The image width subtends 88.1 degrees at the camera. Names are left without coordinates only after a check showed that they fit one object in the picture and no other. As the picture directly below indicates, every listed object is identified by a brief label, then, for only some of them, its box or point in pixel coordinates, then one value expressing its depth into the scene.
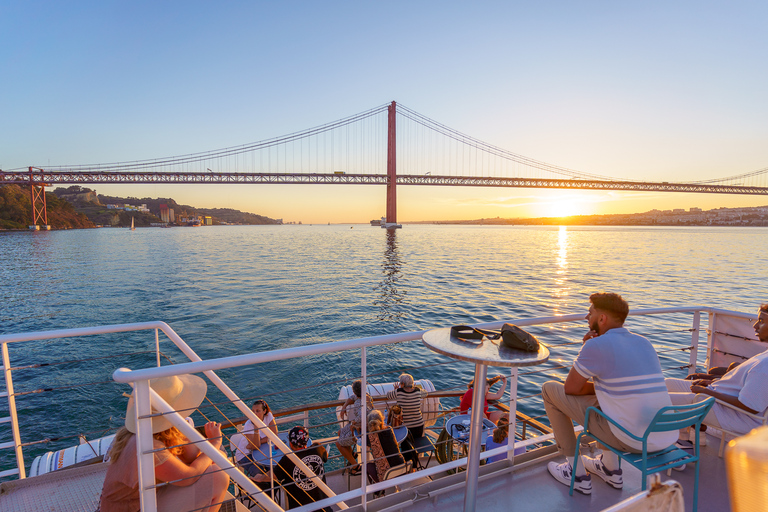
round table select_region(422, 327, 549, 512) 1.32
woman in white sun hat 1.42
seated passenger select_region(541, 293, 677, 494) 1.73
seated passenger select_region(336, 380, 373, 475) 3.37
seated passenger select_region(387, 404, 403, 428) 3.72
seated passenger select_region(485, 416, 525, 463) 3.40
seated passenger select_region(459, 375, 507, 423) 4.09
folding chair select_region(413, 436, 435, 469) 3.48
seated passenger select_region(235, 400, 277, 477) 3.19
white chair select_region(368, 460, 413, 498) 2.89
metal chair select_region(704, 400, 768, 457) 1.98
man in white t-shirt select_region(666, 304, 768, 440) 1.97
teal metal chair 1.65
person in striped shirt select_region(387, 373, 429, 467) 3.77
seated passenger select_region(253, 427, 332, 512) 2.50
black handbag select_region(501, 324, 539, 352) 1.43
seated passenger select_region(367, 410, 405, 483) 2.92
